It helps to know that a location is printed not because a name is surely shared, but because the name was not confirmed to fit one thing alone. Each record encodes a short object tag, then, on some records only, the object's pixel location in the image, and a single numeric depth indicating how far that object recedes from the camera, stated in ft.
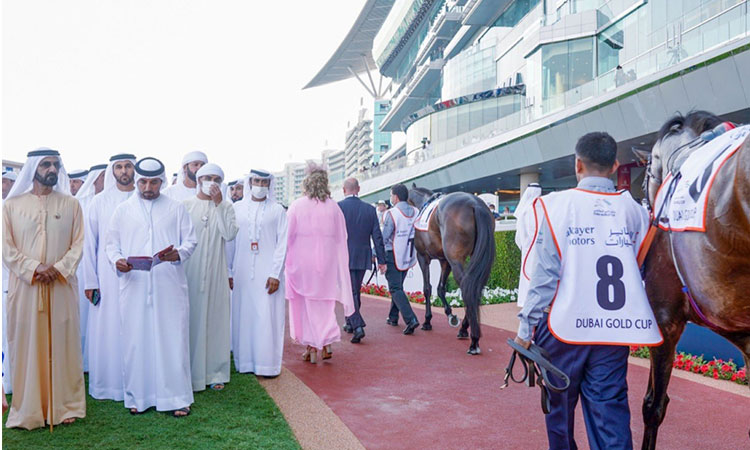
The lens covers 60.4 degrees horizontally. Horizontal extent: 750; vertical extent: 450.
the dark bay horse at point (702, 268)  9.25
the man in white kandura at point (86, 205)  21.11
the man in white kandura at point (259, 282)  20.75
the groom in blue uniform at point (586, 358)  10.13
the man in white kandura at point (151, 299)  16.20
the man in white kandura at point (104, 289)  17.70
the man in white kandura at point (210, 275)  19.07
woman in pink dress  23.02
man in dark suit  27.30
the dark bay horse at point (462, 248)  24.81
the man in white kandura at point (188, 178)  20.62
